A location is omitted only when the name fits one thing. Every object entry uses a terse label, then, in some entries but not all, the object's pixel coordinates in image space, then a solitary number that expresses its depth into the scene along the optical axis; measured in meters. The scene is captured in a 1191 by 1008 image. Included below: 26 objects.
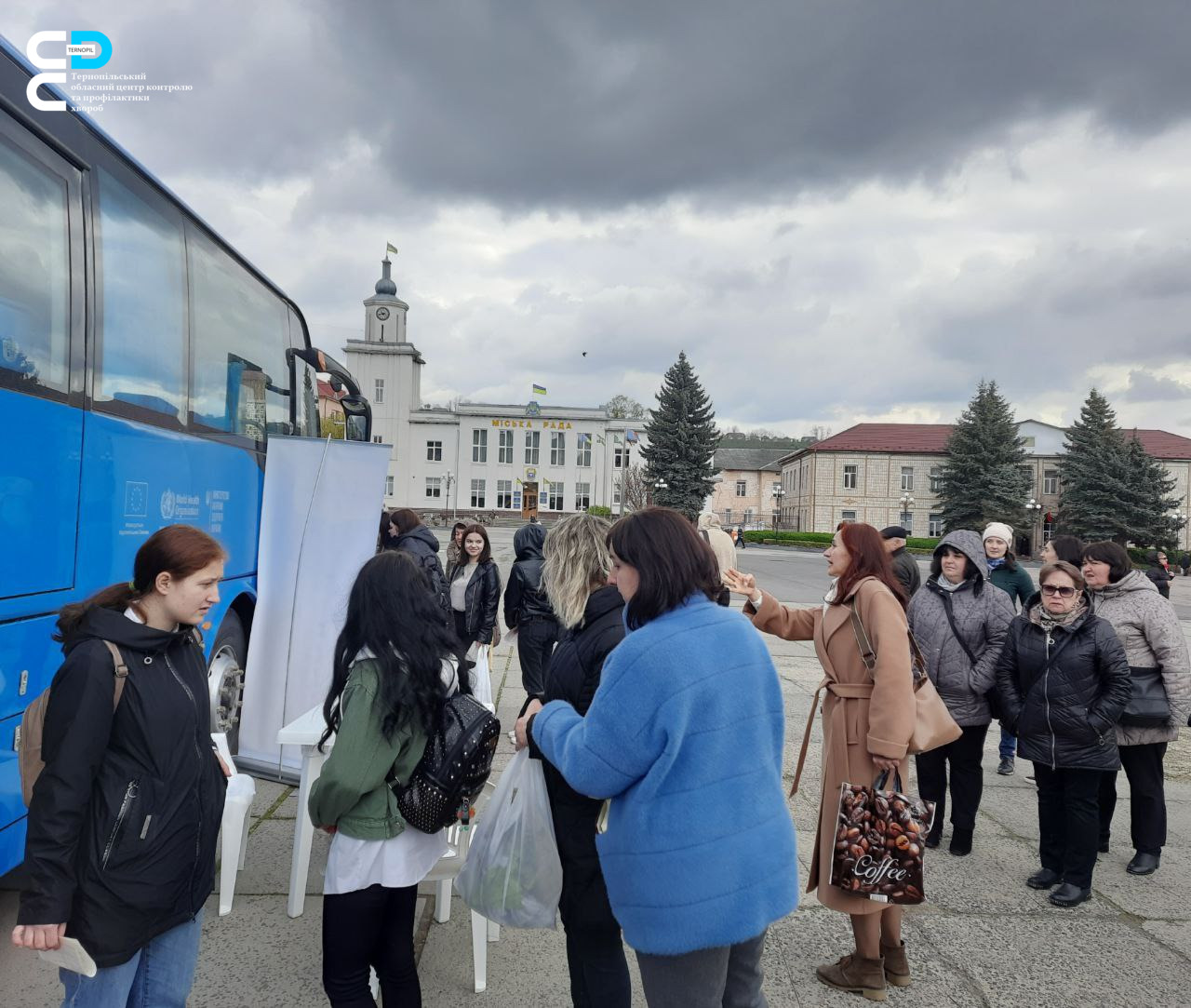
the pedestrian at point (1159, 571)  12.55
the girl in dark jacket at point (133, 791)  2.02
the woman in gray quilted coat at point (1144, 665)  4.75
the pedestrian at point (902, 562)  7.22
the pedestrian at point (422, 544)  7.61
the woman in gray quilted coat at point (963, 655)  4.84
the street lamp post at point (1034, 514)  60.87
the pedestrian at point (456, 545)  7.77
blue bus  3.36
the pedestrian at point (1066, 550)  5.78
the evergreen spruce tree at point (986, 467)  61.31
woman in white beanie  6.69
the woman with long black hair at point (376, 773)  2.44
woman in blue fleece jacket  2.06
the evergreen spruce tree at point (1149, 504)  55.78
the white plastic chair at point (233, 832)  3.79
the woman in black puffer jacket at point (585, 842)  2.50
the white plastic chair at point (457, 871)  3.27
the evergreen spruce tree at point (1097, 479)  56.69
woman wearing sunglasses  4.36
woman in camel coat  3.38
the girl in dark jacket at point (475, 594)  7.70
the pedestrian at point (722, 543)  8.67
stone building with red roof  70.12
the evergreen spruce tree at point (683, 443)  63.22
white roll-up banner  5.34
